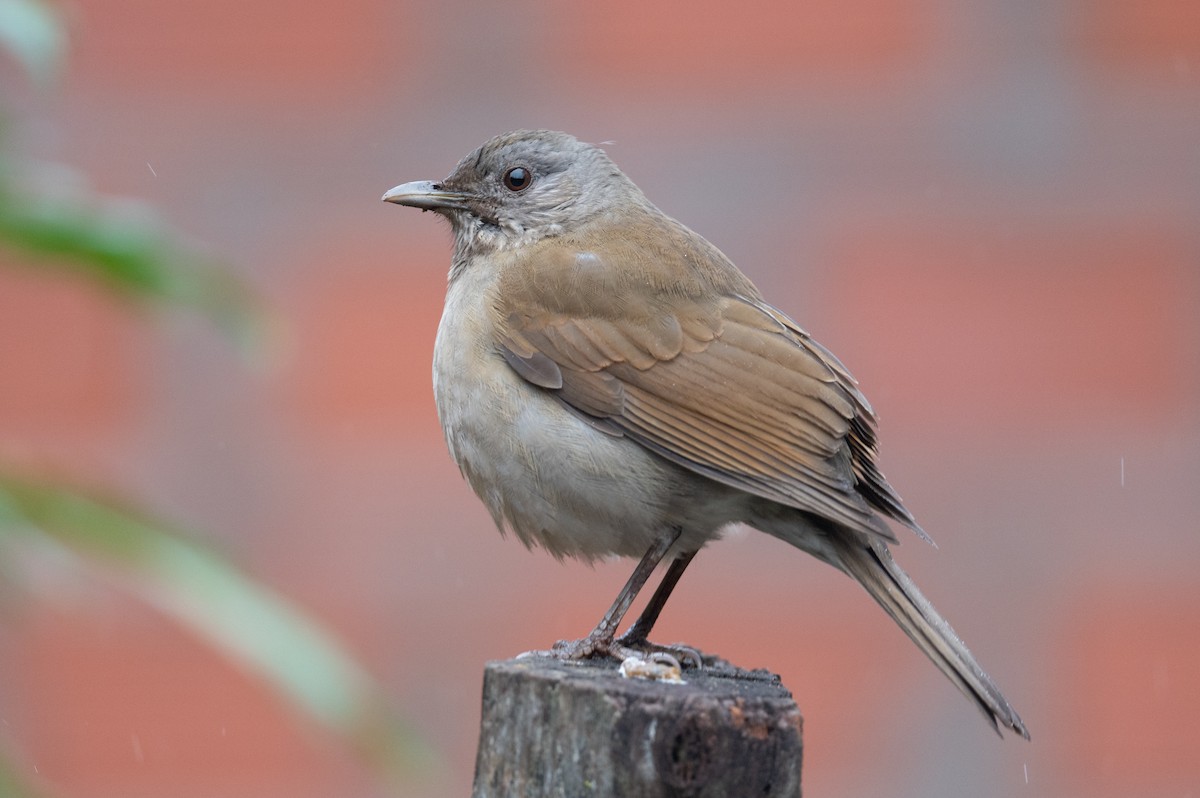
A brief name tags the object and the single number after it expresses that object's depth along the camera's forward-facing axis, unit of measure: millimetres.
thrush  5926
